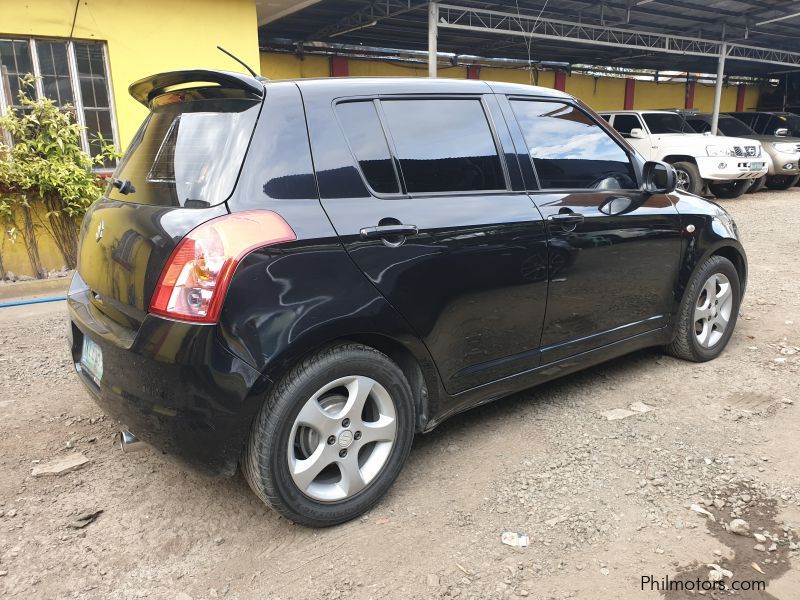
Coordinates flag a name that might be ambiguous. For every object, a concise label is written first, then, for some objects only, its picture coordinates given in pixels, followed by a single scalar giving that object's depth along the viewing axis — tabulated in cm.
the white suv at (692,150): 1200
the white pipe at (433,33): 1102
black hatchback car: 212
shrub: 605
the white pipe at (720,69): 1737
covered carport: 1259
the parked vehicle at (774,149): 1370
